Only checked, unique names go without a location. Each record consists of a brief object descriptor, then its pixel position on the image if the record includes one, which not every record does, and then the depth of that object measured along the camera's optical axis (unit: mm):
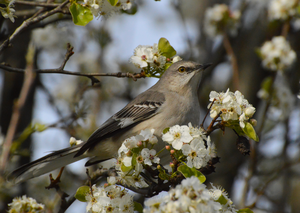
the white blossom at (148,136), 5082
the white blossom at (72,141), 7137
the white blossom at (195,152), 4801
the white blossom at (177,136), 4828
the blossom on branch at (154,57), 6965
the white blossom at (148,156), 5023
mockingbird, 8500
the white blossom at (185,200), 3762
